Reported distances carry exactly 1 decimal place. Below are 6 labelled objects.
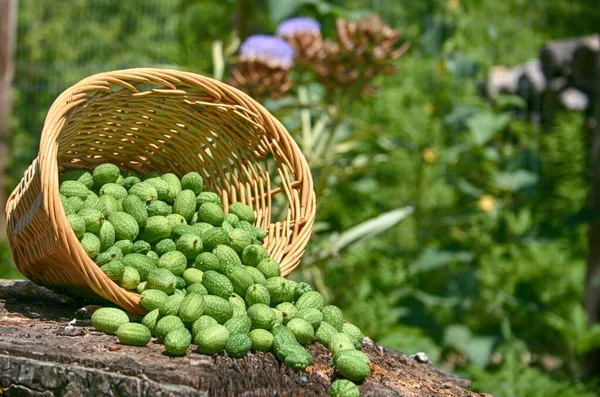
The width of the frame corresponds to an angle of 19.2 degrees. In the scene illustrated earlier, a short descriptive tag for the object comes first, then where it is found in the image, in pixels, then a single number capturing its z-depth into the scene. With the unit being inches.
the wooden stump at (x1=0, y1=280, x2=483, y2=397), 53.5
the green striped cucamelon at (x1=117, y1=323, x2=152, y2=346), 55.5
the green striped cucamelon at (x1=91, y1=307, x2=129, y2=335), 56.7
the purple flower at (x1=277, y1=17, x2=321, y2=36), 79.7
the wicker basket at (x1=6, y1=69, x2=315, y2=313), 56.4
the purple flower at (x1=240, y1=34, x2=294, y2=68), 76.8
